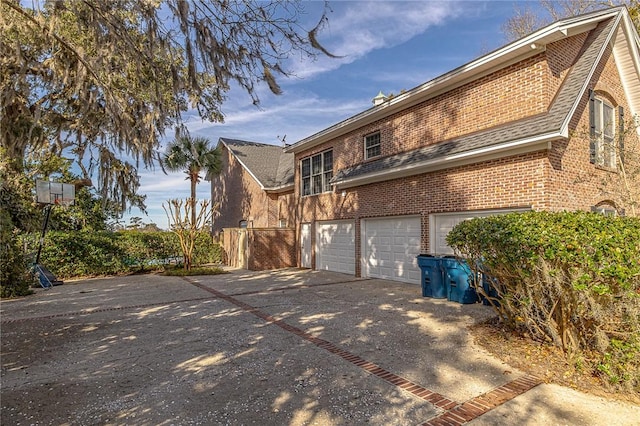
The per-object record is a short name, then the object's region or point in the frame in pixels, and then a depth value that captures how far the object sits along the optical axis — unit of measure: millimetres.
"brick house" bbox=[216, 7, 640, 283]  7914
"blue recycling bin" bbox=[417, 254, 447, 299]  8797
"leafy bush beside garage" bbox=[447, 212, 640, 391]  3825
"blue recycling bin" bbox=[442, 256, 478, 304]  8164
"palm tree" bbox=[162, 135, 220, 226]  21231
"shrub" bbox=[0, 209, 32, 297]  10016
